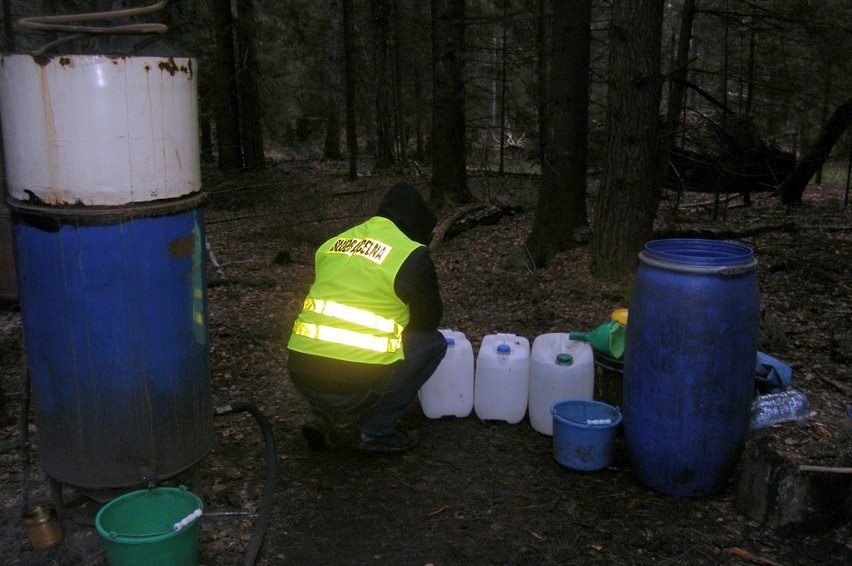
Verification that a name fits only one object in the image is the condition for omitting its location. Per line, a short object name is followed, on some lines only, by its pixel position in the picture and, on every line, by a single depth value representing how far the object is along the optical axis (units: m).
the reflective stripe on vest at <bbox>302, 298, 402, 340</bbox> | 3.93
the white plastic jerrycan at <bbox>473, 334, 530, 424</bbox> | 4.62
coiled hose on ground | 3.27
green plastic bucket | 2.75
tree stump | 3.31
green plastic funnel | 4.49
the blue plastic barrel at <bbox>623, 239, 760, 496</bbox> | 3.49
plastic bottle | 3.90
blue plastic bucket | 3.97
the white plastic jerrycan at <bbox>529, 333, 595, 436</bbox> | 4.48
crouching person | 3.94
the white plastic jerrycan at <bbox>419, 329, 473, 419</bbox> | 4.70
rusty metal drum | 2.85
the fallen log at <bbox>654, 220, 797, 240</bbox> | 8.47
